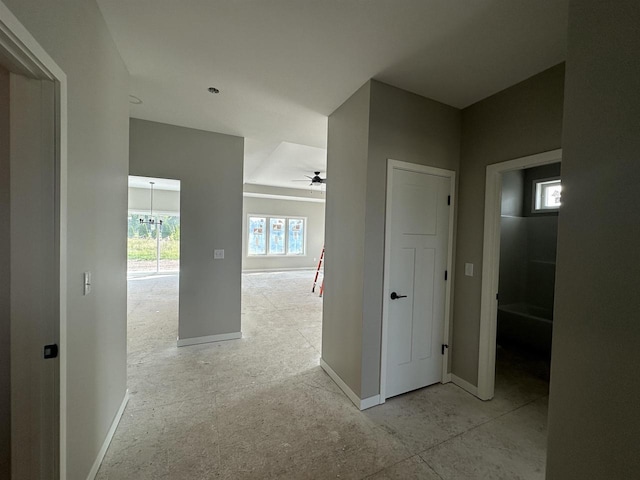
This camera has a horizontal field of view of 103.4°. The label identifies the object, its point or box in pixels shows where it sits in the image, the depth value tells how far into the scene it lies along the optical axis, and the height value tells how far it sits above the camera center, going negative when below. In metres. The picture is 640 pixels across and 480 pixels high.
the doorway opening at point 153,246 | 5.65 -0.55
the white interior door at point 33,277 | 1.04 -0.22
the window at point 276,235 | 8.78 -0.11
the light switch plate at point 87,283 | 1.38 -0.31
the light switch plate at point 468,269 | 2.45 -0.31
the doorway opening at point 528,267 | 3.21 -0.41
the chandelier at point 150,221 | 7.55 +0.22
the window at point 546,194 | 3.56 +0.66
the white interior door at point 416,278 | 2.28 -0.40
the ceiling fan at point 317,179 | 5.70 +1.22
